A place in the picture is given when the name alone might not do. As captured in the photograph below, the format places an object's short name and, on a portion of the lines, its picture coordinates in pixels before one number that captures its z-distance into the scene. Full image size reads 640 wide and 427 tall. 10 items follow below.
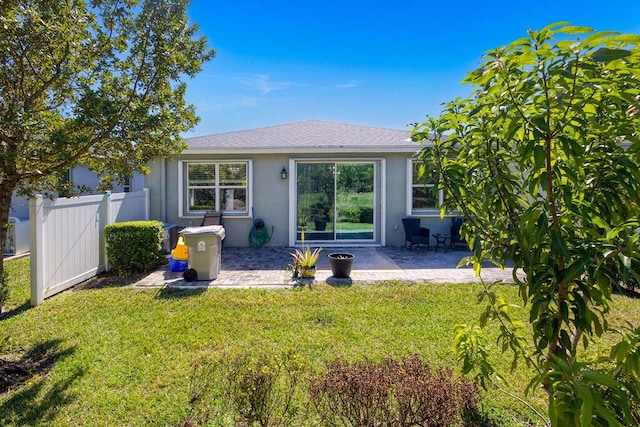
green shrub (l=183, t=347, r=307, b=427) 2.39
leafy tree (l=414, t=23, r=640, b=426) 1.31
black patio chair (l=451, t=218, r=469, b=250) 10.74
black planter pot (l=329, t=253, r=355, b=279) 7.15
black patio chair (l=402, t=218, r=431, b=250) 10.23
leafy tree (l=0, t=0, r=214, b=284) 3.48
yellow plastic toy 7.64
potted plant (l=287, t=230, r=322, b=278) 7.25
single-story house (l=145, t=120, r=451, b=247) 10.87
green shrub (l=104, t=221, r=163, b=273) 7.28
